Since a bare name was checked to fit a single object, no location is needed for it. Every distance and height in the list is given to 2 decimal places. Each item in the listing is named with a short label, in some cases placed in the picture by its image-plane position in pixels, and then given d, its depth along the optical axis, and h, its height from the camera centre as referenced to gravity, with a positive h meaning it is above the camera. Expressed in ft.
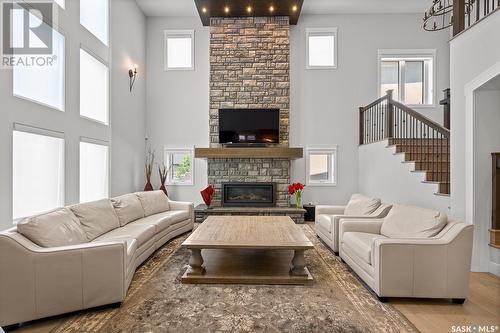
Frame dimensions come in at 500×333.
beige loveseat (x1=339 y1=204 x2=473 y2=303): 8.98 -3.09
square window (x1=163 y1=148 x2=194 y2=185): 25.11 +0.00
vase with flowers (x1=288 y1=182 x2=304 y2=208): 21.11 -1.87
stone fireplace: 23.34 +7.50
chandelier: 22.50 +12.13
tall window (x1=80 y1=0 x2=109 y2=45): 16.37 +8.99
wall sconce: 21.73 +6.97
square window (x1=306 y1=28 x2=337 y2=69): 24.71 +10.17
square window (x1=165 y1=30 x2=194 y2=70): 25.04 +10.23
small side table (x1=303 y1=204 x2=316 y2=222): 22.75 -3.77
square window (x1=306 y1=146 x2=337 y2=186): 24.56 +0.08
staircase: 15.72 +2.01
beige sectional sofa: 7.59 -2.91
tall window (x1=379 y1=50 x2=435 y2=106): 24.49 +7.84
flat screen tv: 22.97 +3.21
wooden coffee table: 10.35 -3.93
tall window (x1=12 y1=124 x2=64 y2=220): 11.39 -0.20
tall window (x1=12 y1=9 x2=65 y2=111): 11.43 +3.97
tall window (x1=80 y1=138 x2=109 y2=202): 16.29 -0.26
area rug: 7.66 -4.26
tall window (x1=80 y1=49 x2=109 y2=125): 16.31 +4.68
